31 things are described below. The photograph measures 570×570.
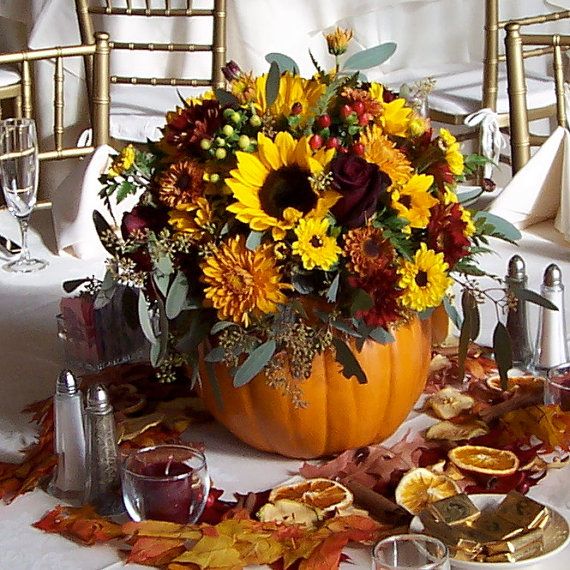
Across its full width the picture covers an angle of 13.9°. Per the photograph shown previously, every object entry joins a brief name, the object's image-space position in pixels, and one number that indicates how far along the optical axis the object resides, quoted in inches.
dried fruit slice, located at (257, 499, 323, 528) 78.0
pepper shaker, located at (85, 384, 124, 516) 80.0
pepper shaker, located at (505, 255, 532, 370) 88.9
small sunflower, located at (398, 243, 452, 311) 79.0
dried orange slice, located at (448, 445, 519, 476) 80.7
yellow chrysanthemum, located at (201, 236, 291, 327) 78.8
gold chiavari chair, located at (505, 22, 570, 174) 114.3
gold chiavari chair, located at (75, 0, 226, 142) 162.5
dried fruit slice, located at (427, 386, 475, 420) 85.6
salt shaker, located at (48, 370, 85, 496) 80.7
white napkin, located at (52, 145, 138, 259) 106.2
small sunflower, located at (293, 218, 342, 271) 78.1
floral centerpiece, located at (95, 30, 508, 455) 78.7
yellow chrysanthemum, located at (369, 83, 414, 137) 81.6
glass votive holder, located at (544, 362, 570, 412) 84.0
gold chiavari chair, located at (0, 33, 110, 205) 114.8
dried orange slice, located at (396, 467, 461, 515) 78.8
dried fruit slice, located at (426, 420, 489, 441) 83.6
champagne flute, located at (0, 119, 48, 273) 104.8
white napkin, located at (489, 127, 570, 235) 107.2
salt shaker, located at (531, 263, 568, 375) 88.3
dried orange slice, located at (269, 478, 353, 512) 78.9
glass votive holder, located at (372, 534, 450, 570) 71.9
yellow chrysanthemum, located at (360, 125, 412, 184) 79.7
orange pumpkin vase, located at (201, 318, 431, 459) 81.4
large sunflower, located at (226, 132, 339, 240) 78.5
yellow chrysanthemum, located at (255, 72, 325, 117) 81.2
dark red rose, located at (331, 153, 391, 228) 78.2
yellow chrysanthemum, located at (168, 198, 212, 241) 79.8
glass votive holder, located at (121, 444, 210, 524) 77.6
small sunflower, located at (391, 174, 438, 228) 79.5
